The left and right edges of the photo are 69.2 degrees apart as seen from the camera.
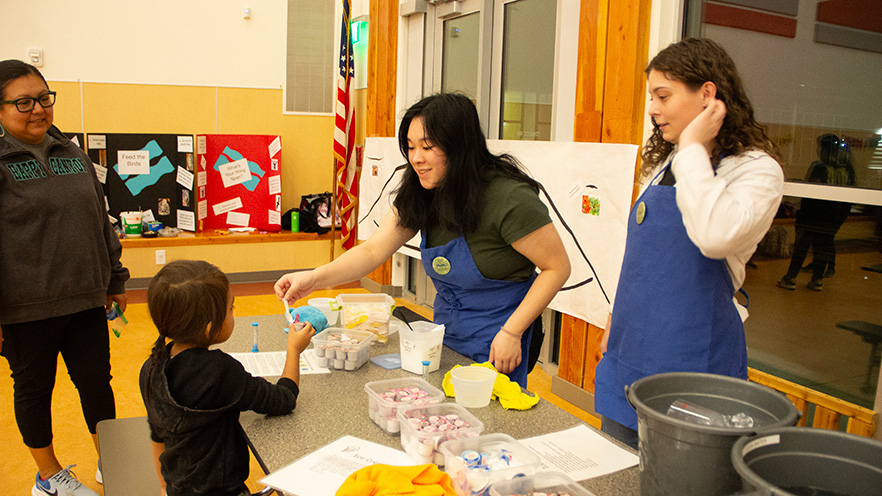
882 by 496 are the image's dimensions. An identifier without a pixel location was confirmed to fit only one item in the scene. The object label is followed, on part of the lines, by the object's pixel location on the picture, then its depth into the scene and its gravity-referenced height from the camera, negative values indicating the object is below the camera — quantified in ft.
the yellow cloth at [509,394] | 5.47 -1.88
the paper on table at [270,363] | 6.38 -2.01
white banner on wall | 10.89 -0.48
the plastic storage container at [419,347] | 6.15 -1.67
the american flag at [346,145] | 21.65 +0.85
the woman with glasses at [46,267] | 7.57 -1.33
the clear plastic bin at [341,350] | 6.37 -1.79
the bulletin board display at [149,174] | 20.04 -0.34
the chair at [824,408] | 7.71 -2.74
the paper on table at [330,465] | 4.23 -2.06
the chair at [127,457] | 5.91 -2.93
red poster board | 21.61 -0.55
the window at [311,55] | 23.35 +4.17
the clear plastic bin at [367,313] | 7.32 -1.64
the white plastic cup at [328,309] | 7.68 -1.66
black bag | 22.61 -1.60
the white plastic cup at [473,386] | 5.39 -1.77
